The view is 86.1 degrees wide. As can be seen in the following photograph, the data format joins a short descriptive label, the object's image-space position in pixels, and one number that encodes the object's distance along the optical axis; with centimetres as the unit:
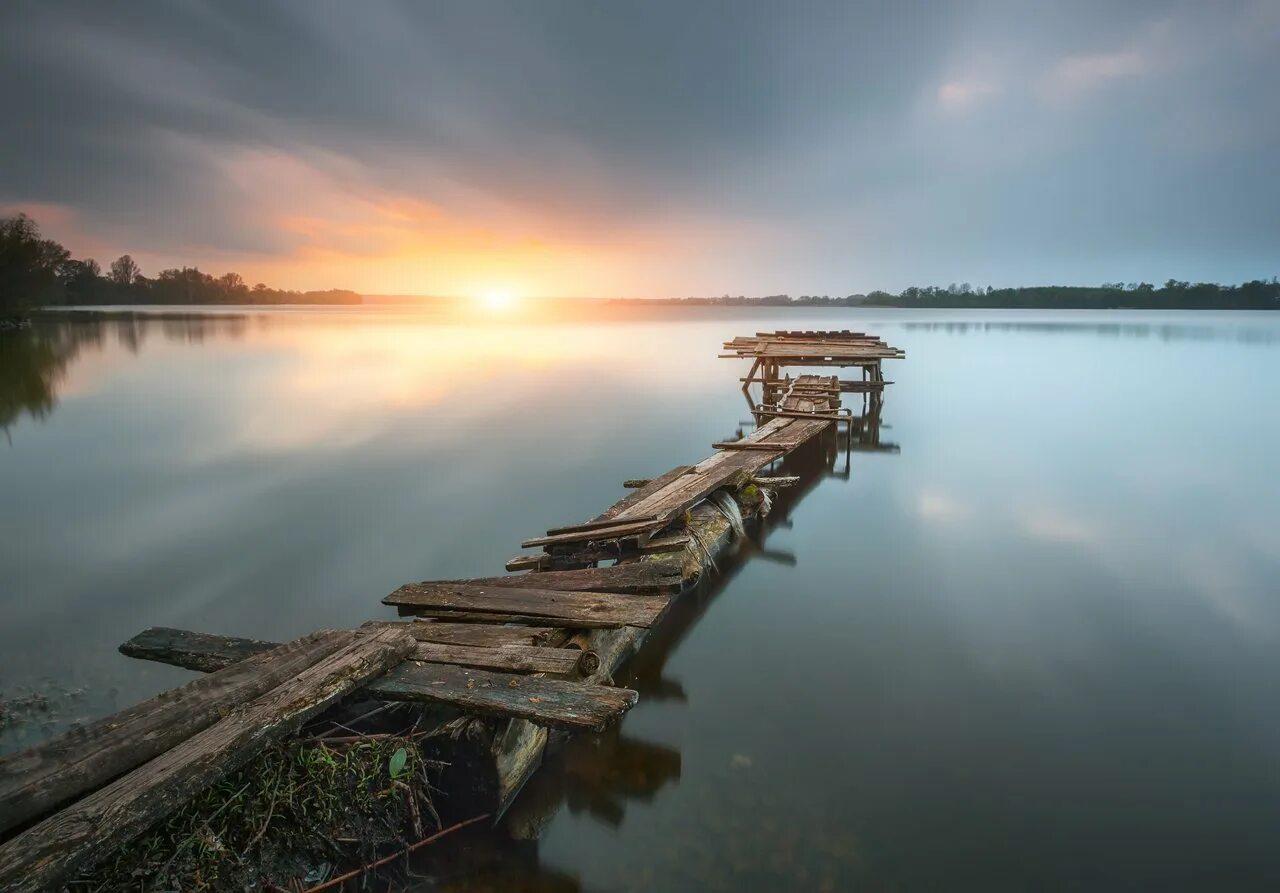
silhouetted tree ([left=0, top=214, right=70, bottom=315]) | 5988
